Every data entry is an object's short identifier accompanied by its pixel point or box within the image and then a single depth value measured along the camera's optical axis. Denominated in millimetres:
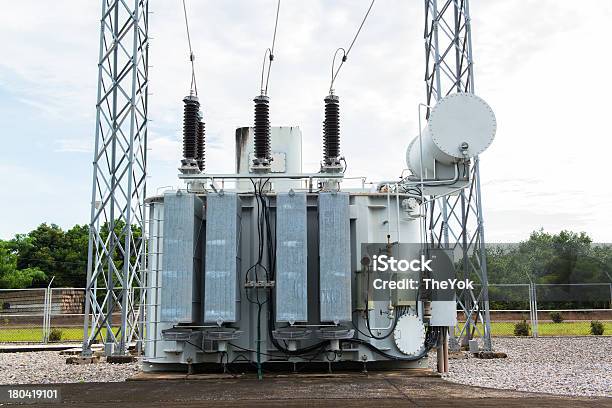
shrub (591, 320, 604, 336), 23469
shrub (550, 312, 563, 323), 31484
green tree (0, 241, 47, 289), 39469
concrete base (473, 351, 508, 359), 15141
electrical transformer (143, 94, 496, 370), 9789
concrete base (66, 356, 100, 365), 14383
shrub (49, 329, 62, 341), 22375
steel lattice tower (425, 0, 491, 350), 15992
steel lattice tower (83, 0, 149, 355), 15062
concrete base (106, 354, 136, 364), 14578
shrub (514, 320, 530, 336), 23344
